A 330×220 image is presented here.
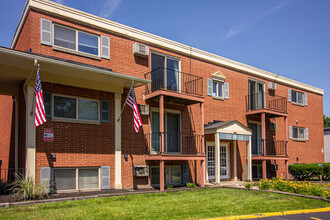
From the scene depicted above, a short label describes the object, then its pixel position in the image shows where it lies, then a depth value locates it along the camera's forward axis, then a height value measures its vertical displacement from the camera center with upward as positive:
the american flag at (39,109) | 9.69 +0.87
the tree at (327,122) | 65.56 +2.85
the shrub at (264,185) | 13.05 -2.07
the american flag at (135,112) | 12.01 +0.94
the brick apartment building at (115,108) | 11.25 +1.31
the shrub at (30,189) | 9.74 -1.66
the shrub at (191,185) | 14.21 -2.22
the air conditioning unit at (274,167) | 19.67 -1.98
